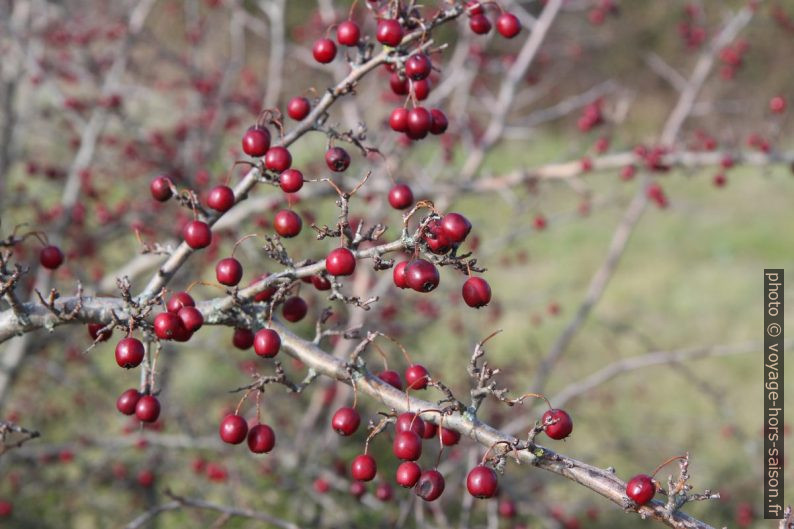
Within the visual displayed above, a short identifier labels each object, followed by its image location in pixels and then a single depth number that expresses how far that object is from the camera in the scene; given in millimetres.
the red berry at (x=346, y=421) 690
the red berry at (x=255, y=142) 700
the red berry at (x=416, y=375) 701
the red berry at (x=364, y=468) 691
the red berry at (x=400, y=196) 727
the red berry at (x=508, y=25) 755
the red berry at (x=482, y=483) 654
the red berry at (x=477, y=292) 664
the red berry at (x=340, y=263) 662
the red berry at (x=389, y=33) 697
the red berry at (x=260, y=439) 691
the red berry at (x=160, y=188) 722
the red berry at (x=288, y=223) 688
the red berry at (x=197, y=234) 695
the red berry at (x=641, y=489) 647
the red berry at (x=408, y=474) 664
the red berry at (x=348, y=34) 720
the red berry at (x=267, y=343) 677
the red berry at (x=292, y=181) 685
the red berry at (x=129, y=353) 664
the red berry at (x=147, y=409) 688
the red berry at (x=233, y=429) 687
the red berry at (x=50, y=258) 745
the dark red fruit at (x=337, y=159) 712
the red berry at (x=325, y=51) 730
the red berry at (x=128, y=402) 692
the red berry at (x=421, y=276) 650
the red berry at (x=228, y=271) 688
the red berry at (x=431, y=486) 669
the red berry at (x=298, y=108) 723
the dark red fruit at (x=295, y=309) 727
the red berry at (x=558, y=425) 671
